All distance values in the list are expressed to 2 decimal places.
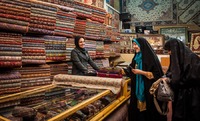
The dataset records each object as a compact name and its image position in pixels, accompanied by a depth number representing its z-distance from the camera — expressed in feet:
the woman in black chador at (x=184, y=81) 6.55
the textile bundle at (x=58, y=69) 10.04
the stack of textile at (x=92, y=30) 12.89
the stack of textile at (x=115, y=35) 16.76
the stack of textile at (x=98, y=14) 13.24
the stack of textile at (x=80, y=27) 12.11
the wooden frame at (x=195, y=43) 11.75
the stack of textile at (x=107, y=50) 15.66
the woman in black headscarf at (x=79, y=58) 10.24
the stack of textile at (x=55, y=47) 9.74
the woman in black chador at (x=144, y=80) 8.20
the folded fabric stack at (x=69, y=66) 11.54
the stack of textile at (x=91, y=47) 13.10
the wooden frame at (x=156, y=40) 17.03
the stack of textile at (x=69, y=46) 11.18
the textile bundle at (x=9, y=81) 7.23
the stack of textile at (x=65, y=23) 10.33
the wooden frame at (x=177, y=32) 21.54
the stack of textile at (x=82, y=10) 11.69
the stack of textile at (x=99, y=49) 14.25
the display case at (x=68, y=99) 4.32
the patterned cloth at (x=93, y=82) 6.54
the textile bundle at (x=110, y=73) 7.91
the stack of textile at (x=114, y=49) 16.62
